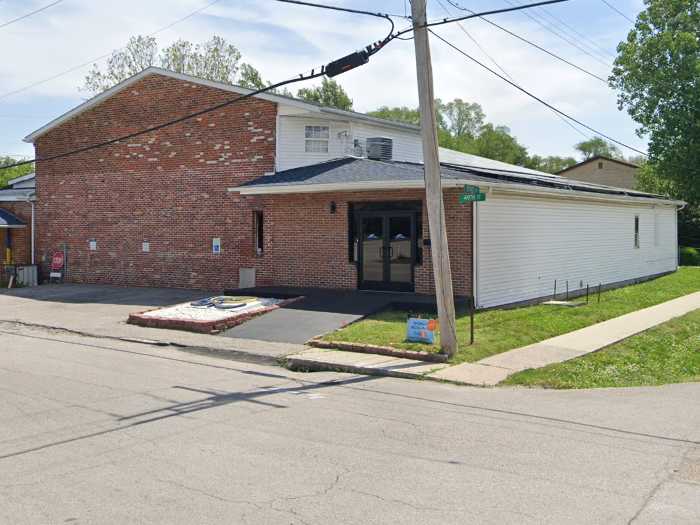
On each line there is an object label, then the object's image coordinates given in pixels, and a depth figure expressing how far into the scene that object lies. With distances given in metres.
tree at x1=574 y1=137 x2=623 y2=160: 108.31
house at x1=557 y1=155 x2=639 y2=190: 57.88
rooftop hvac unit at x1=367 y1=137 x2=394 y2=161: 22.72
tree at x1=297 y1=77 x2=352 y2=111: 65.56
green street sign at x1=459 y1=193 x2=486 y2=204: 13.18
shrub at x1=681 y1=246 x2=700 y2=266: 40.03
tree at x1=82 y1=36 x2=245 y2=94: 54.78
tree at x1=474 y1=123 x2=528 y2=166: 76.50
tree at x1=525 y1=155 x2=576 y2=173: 84.62
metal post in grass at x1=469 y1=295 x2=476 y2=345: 13.65
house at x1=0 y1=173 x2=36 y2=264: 28.22
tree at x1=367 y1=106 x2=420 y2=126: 74.50
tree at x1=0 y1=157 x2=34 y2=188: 67.94
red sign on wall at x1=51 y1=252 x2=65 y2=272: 27.28
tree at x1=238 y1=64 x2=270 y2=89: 57.79
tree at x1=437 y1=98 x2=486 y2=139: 85.62
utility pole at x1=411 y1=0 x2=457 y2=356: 12.23
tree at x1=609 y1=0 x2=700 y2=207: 39.25
